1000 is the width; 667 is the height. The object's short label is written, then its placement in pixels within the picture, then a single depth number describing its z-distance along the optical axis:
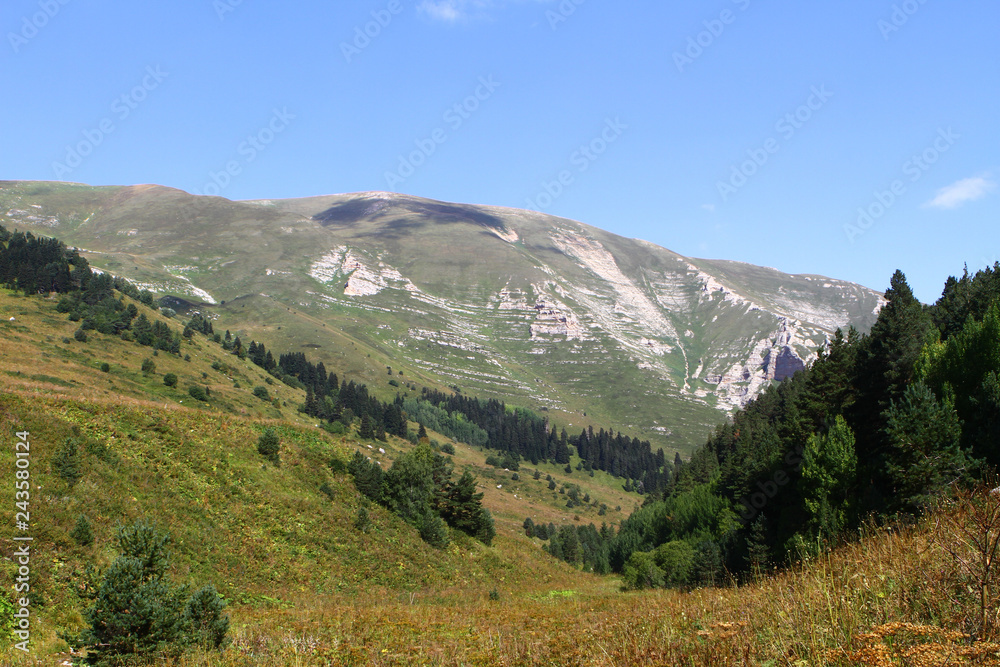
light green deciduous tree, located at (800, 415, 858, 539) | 44.59
